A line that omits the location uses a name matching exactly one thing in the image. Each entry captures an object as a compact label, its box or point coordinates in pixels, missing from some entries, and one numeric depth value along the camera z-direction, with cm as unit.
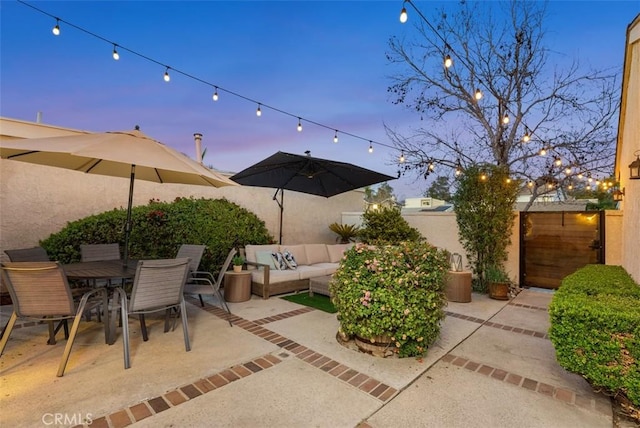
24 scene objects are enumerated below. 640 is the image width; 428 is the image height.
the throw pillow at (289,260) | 607
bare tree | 875
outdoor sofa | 544
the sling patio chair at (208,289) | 411
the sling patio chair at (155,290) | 292
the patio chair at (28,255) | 357
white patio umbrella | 284
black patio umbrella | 538
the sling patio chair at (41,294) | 266
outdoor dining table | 316
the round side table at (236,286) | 514
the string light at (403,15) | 389
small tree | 629
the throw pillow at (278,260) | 596
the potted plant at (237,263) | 538
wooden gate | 607
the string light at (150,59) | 452
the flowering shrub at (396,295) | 297
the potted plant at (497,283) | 570
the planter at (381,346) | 311
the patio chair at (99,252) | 455
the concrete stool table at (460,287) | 538
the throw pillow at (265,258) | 585
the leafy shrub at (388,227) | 734
